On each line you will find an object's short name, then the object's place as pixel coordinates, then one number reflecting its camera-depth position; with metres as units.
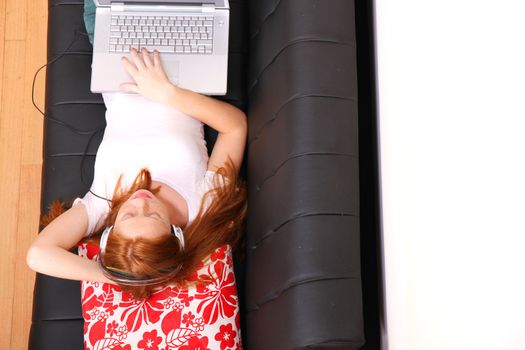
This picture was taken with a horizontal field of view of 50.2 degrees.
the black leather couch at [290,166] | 1.34
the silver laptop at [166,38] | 1.76
